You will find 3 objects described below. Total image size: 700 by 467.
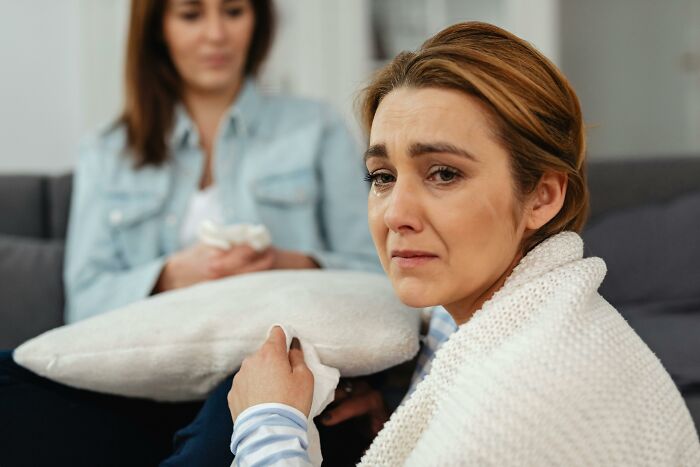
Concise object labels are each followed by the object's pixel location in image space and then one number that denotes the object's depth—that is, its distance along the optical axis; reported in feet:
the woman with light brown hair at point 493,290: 2.80
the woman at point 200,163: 6.64
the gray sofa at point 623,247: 6.27
